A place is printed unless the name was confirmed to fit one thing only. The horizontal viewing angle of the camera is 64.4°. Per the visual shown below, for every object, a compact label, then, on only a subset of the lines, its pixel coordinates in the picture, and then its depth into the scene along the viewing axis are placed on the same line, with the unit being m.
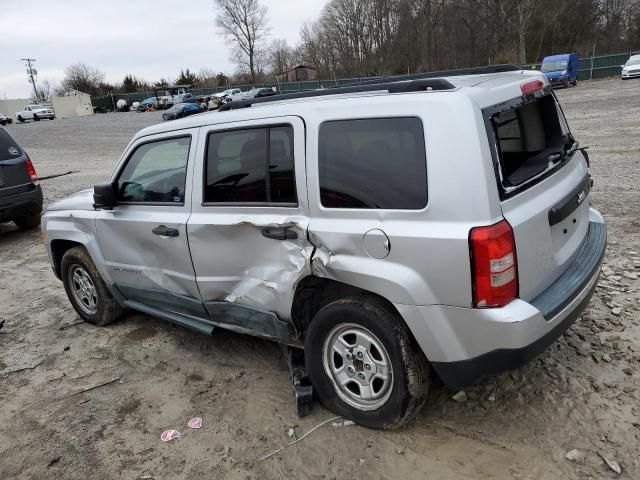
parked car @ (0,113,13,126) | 51.96
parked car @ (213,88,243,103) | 47.23
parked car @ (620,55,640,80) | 30.92
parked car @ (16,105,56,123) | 55.44
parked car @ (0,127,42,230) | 7.82
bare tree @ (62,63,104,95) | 76.12
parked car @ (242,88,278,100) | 41.90
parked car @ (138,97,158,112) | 53.53
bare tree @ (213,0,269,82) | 79.50
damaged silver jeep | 2.40
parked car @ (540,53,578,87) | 31.14
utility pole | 91.50
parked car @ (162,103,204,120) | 35.79
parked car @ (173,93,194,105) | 48.98
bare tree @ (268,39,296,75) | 82.12
